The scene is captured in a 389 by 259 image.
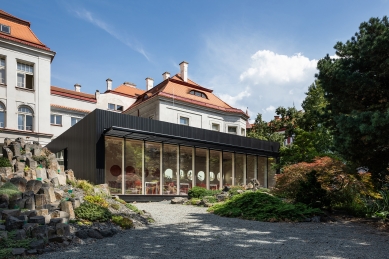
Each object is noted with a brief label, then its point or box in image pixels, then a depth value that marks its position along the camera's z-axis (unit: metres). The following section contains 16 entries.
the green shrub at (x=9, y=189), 8.46
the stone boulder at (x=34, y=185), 9.34
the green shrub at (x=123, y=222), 8.48
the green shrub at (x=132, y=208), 10.63
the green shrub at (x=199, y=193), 16.95
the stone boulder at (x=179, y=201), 15.78
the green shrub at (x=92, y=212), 8.29
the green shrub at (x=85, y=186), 11.98
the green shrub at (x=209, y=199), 15.09
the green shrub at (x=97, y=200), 9.76
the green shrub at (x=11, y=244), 5.57
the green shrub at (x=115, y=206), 10.16
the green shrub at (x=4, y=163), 12.22
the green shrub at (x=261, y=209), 10.18
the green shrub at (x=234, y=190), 16.18
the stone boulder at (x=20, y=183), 9.48
